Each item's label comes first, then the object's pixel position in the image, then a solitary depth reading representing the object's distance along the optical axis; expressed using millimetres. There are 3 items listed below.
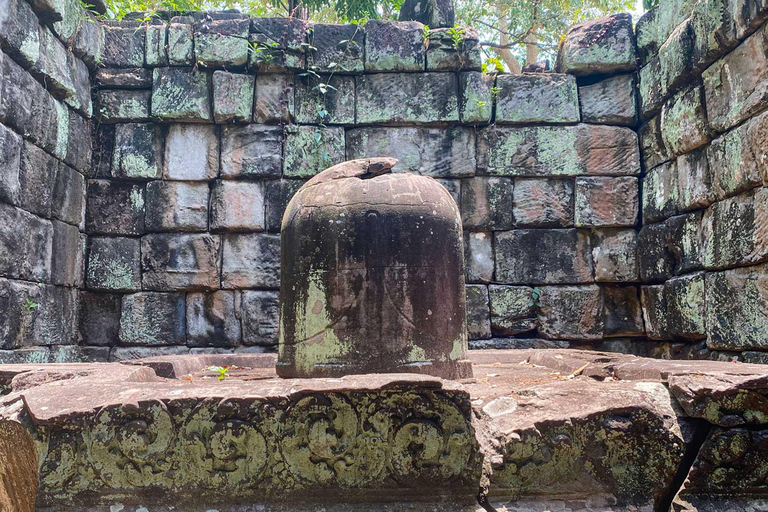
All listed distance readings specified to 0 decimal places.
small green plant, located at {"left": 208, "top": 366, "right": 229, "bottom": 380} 3877
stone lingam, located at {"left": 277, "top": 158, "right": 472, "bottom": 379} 3055
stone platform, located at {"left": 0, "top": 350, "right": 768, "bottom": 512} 2234
